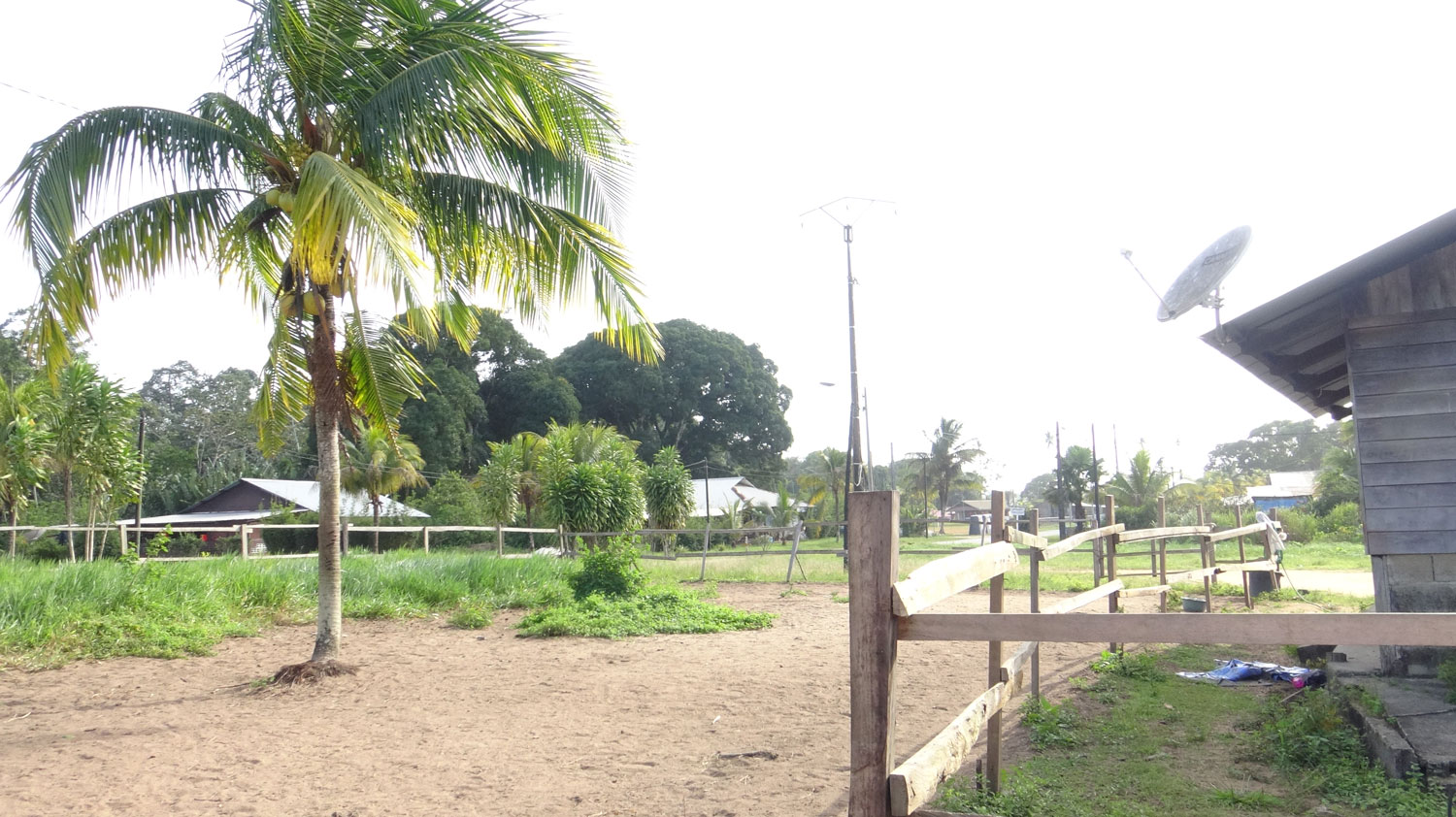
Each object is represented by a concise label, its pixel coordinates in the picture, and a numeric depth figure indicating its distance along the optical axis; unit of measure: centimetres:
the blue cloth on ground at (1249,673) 755
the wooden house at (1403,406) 621
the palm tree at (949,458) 4906
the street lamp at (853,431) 1975
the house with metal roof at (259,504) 3091
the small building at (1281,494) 4824
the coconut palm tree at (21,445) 1484
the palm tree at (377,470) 2941
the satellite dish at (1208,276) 678
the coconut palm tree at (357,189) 668
